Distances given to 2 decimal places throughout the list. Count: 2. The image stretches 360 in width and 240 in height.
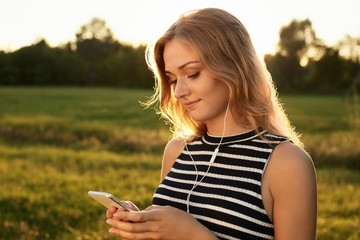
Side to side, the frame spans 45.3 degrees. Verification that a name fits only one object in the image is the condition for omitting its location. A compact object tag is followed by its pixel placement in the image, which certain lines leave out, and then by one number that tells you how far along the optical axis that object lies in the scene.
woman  1.74
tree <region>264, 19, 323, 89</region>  57.78
